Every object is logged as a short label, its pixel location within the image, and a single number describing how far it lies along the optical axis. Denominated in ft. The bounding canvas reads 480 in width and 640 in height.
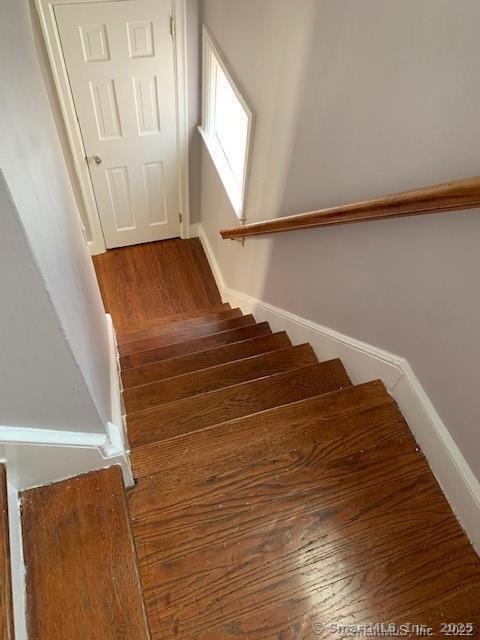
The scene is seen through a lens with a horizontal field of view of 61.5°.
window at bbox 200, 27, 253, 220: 8.37
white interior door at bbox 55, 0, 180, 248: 8.27
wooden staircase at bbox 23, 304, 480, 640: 2.83
